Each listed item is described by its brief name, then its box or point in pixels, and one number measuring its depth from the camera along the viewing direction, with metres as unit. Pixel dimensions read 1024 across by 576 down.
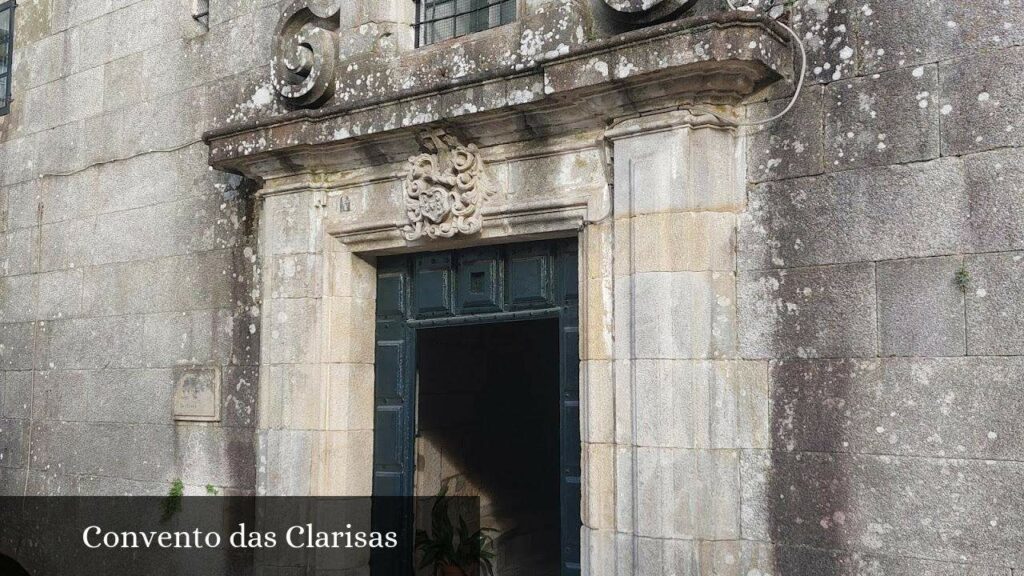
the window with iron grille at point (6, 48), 7.15
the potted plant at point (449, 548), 5.71
